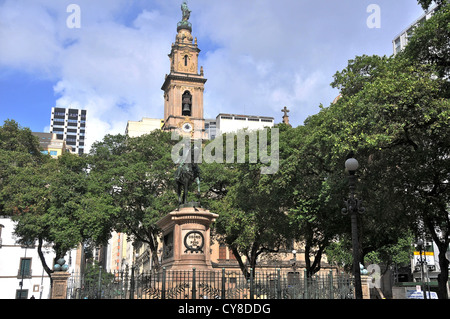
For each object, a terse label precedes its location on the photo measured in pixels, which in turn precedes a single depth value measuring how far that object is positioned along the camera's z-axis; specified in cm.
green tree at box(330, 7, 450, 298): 2127
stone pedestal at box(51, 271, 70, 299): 1820
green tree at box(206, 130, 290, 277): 3362
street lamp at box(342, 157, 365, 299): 1470
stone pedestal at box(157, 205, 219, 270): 1916
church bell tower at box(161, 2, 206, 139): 7044
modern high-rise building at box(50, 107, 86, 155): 19038
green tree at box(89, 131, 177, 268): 3862
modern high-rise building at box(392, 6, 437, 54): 8516
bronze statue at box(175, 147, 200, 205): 2158
